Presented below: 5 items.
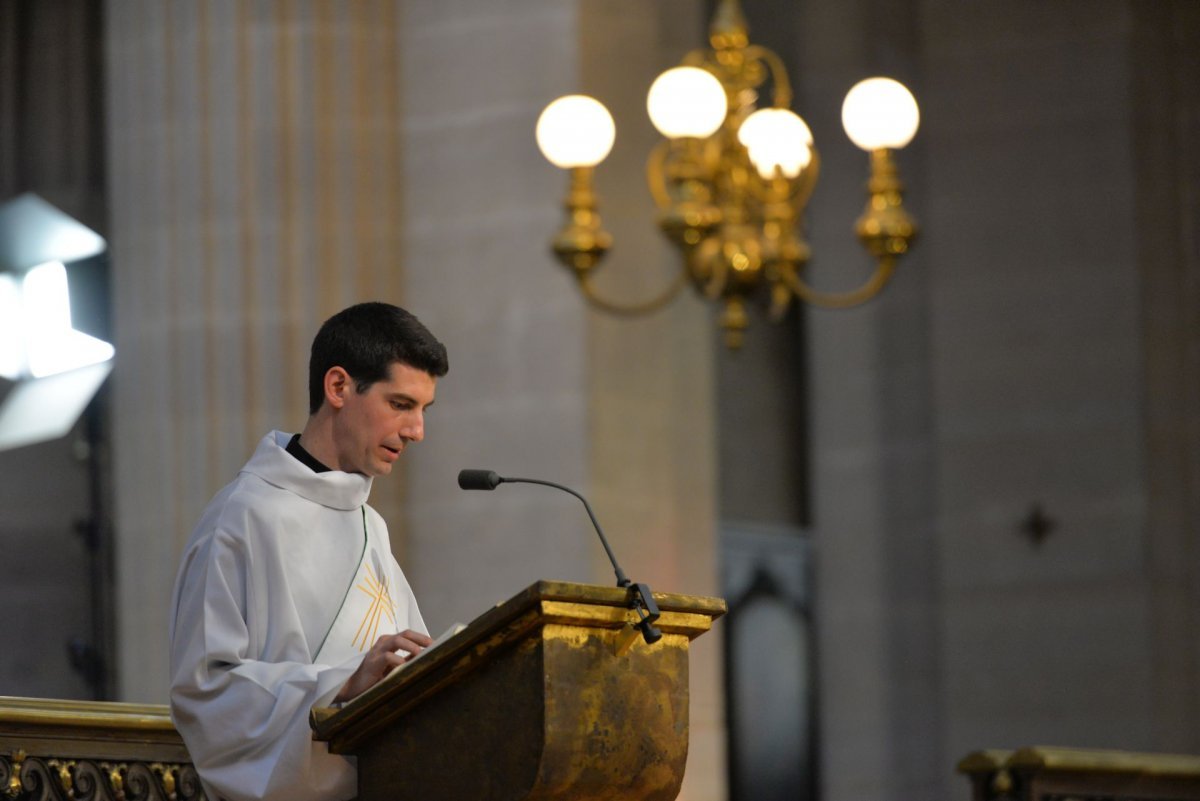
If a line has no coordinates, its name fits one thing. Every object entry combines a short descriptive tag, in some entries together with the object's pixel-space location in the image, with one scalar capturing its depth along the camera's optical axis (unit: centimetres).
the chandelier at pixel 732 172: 1766
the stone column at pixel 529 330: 1986
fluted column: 1941
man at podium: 708
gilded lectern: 670
